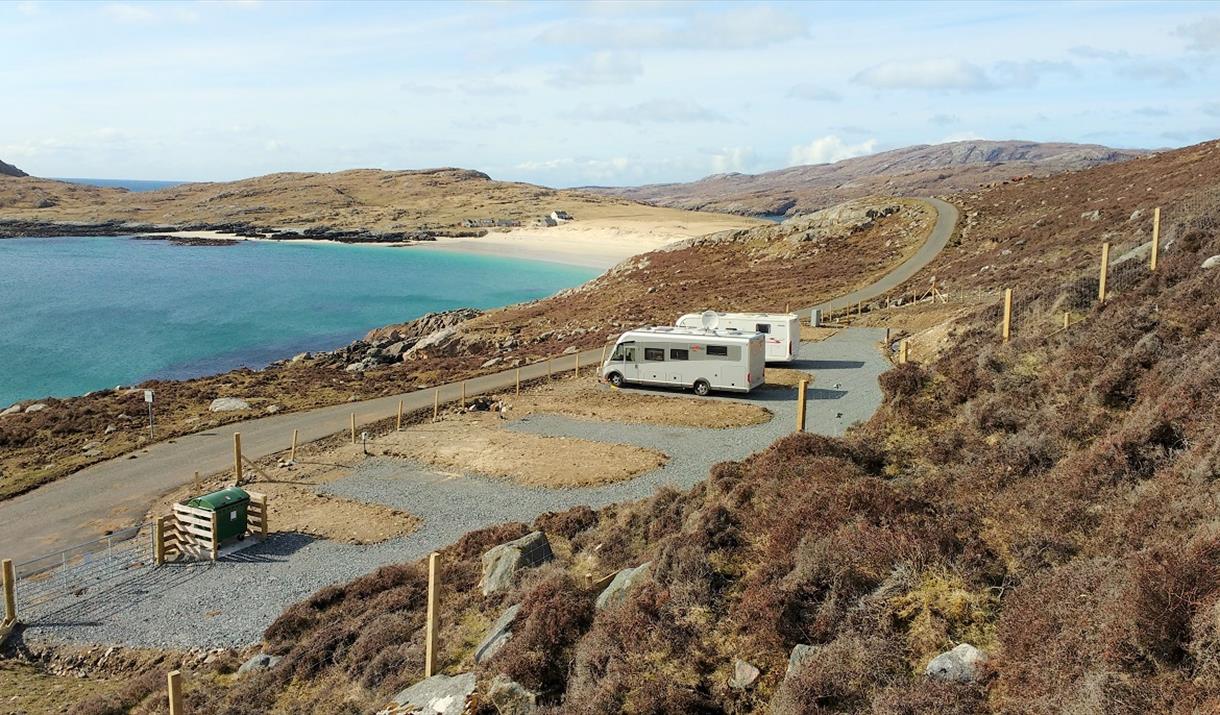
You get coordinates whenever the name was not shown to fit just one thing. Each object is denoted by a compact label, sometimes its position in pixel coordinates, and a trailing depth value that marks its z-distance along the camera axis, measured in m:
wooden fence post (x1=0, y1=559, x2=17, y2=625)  13.73
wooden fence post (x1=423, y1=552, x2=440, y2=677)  9.02
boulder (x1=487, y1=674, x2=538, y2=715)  7.67
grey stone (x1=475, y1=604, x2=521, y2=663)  8.92
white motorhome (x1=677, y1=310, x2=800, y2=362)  29.58
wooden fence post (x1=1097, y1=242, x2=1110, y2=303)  16.36
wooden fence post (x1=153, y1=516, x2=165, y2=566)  16.20
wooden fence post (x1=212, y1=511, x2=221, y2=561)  16.23
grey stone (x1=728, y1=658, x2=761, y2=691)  7.07
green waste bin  16.47
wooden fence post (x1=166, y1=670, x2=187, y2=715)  7.68
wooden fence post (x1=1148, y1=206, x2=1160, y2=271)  16.62
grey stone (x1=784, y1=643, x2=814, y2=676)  6.79
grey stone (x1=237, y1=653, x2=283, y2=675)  11.05
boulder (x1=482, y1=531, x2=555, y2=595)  11.70
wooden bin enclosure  16.27
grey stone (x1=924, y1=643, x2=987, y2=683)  6.21
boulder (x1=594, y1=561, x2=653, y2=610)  9.31
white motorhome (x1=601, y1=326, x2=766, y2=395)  26.11
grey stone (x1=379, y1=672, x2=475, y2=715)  7.97
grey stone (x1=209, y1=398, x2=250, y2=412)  28.03
